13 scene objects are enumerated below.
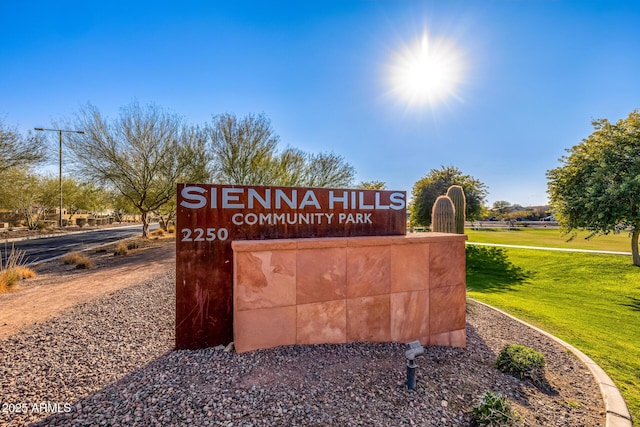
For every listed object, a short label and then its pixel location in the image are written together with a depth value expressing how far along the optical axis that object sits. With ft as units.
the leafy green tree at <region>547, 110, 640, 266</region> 40.60
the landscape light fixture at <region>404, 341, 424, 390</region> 11.75
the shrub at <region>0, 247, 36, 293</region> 24.72
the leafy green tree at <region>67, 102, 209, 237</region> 55.26
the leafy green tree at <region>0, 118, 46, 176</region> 56.65
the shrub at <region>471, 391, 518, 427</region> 9.98
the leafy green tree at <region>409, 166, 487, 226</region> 83.05
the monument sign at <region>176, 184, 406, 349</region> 14.29
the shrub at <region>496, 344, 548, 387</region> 14.49
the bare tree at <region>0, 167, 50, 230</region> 64.55
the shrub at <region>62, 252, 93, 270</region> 36.20
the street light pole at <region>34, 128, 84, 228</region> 52.98
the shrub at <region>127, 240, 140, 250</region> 55.06
